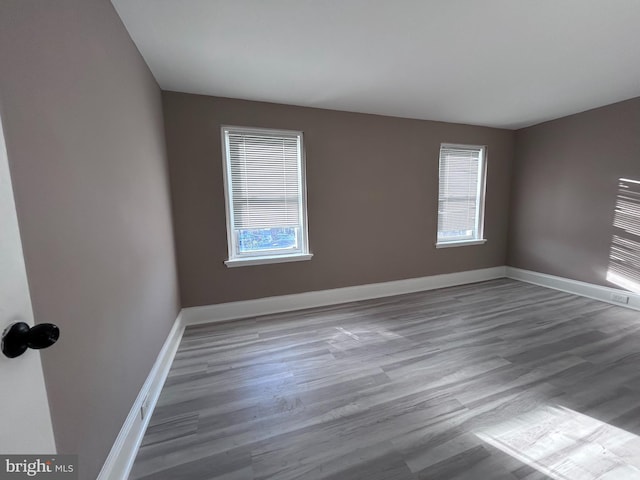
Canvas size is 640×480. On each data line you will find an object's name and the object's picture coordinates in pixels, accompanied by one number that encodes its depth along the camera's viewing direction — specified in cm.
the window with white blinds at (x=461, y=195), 388
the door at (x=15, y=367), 54
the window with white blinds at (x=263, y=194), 284
